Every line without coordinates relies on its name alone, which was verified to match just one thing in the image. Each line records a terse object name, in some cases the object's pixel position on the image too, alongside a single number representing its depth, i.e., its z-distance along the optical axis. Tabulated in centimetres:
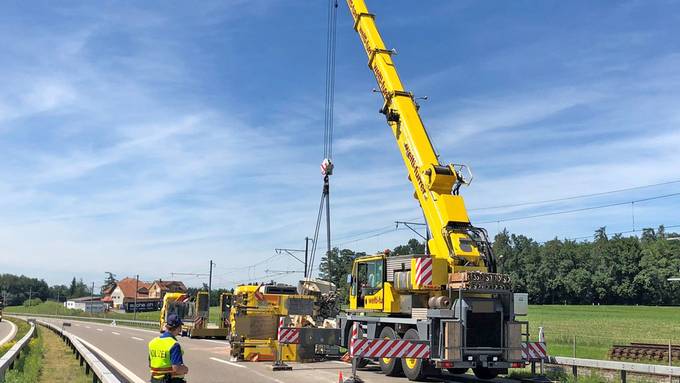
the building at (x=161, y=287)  15925
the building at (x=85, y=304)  14950
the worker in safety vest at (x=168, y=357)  639
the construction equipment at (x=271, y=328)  1817
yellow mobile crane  1341
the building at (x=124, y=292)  15926
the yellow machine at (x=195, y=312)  3262
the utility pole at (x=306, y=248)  5052
